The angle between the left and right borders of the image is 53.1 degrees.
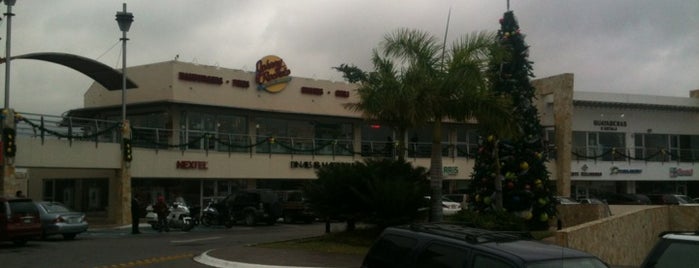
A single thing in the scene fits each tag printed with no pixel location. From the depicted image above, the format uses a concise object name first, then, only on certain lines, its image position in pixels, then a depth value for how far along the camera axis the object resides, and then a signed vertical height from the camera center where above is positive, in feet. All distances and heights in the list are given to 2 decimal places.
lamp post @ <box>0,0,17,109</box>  90.17 +15.01
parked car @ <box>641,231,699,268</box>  23.38 -2.90
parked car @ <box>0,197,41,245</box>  69.91 -5.30
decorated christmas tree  75.56 +1.19
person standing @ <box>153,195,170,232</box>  91.97 -5.95
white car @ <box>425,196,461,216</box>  122.72 -7.01
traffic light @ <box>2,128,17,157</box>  89.81 +3.36
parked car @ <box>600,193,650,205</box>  141.28 -6.83
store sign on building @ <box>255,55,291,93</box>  128.57 +17.34
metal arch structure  99.35 +15.28
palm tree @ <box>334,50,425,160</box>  64.59 +6.48
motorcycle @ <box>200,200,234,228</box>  103.91 -7.28
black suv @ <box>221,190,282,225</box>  104.94 -5.93
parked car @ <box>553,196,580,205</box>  118.14 -5.74
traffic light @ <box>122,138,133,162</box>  105.19 +2.69
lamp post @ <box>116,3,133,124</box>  100.78 +20.15
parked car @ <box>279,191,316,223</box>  111.75 -7.08
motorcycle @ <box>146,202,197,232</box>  94.82 -7.02
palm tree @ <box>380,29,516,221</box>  64.59 +7.41
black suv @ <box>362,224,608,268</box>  22.26 -2.83
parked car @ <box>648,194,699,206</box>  138.31 -6.69
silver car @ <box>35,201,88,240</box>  78.33 -5.98
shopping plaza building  105.29 +5.32
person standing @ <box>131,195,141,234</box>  89.76 -5.80
